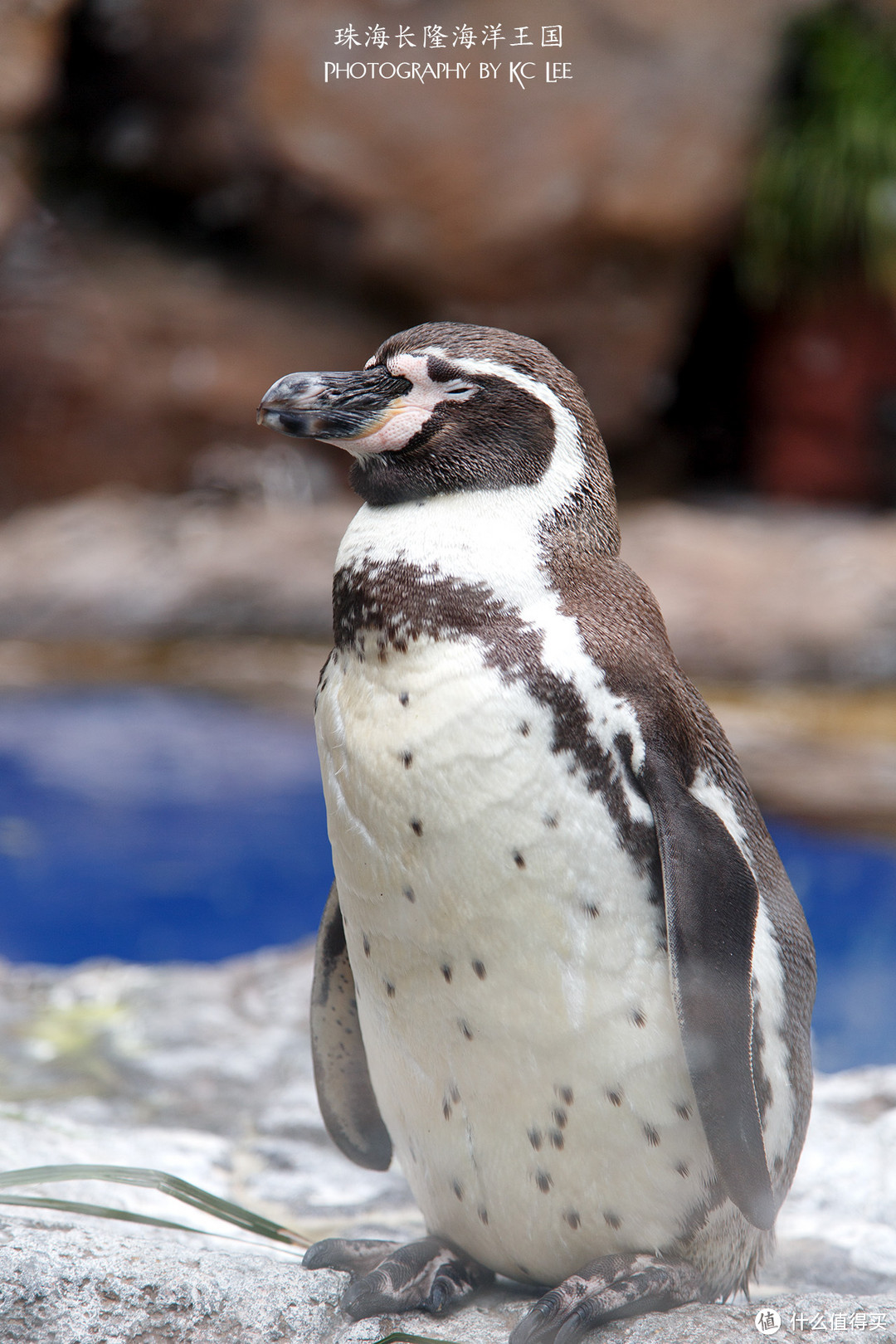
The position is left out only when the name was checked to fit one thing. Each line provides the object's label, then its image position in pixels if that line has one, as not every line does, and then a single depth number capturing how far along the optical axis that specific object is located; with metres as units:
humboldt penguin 4.30
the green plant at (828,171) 10.67
